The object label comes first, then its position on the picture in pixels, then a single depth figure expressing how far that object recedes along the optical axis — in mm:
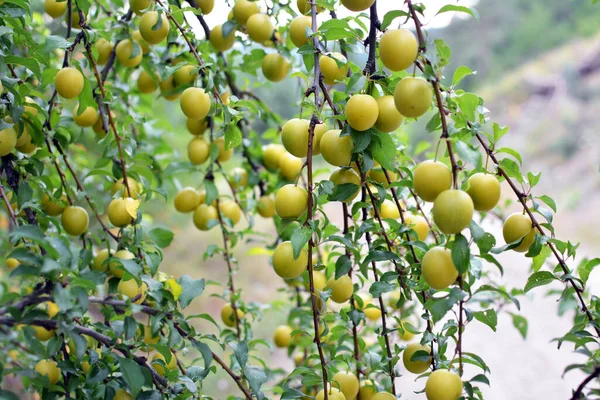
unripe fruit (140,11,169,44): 544
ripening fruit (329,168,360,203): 468
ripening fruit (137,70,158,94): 727
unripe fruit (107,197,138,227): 523
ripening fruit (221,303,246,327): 730
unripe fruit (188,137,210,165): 712
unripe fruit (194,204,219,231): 726
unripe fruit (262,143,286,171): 776
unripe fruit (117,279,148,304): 497
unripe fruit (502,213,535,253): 445
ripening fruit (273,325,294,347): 812
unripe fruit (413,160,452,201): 366
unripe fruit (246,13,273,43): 625
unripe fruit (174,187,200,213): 734
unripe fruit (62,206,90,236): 561
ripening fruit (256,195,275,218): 781
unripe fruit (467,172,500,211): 393
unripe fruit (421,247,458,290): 371
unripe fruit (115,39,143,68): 635
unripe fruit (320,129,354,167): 434
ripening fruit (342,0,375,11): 438
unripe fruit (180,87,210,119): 529
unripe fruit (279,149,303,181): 729
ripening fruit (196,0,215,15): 639
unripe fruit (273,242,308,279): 456
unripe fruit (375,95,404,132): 420
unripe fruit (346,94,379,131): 401
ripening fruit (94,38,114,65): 676
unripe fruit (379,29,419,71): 379
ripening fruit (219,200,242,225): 757
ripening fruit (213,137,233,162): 730
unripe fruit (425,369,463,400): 409
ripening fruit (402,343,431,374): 476
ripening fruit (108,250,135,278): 493
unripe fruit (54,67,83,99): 512
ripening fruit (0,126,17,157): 487
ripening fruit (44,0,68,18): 630
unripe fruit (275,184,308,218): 451
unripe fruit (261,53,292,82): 667
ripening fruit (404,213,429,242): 568
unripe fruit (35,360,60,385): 516
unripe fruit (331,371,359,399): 517
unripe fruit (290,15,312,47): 542
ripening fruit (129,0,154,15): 562
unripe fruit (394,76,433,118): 371
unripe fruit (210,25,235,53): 667
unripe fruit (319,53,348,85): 519
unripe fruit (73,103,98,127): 630
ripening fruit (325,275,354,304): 521
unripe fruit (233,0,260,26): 637
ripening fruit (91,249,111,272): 552
